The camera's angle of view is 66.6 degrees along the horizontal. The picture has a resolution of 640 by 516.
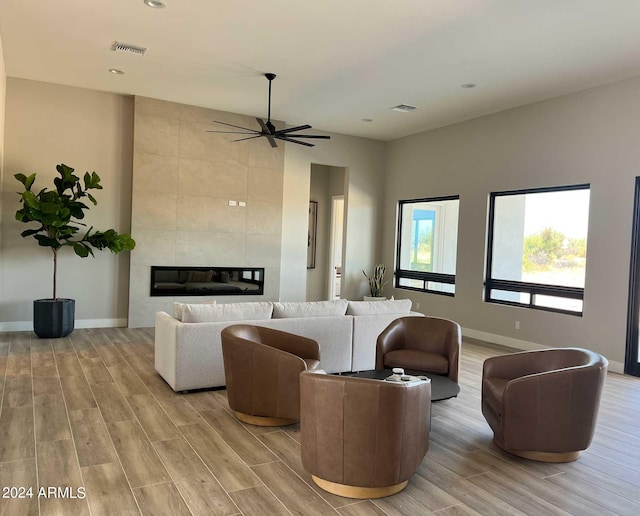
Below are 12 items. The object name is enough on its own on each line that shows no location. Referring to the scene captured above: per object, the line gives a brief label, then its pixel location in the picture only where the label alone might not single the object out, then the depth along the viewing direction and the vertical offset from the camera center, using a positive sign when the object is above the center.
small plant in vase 9.51 -0.65
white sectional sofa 4.30 -0.83
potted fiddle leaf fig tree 6.16 +0.08
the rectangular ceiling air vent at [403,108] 7.29 +2.15
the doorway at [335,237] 10.74 +0.22
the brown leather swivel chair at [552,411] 3.04 -0.99
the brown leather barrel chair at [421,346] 4.18 -0.88
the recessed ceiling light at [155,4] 4.26 +2.08
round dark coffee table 3.43 -1.01
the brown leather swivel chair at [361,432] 2.52 -0.97
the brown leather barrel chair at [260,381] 3.51 -1.00
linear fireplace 7.59 -0.65
